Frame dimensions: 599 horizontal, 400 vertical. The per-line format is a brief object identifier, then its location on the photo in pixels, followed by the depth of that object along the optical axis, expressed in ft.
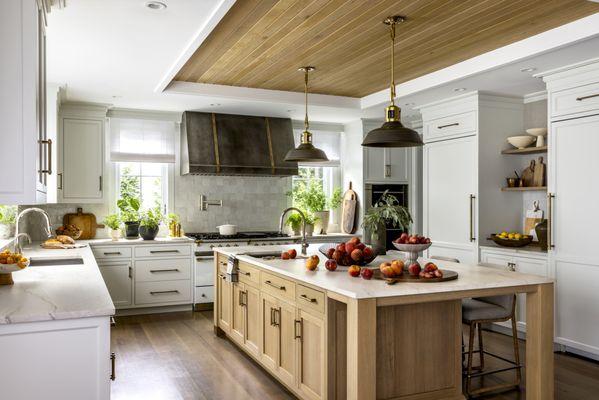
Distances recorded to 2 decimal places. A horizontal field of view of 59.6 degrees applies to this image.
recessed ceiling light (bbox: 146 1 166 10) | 10.34
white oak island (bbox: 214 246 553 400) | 9.00
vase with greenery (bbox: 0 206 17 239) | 17.22
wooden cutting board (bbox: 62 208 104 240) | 21.03
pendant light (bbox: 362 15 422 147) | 11.34
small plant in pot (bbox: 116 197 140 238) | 21.12
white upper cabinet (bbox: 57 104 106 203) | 20.25
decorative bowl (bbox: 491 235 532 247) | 17.03
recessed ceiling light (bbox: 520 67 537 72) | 14.95
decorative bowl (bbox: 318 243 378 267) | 12.12
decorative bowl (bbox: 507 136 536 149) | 17.97
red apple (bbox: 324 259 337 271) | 11.44
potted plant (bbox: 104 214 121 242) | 20.58
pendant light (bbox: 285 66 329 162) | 15.55
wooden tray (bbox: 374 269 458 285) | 9.91
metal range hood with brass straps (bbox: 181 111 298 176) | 21.48
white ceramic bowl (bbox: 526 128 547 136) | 17.39
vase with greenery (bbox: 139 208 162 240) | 20.84
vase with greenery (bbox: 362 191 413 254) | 12.66
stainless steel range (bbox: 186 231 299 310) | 21.01
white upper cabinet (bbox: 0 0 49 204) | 7.72
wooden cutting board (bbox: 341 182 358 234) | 24.39
